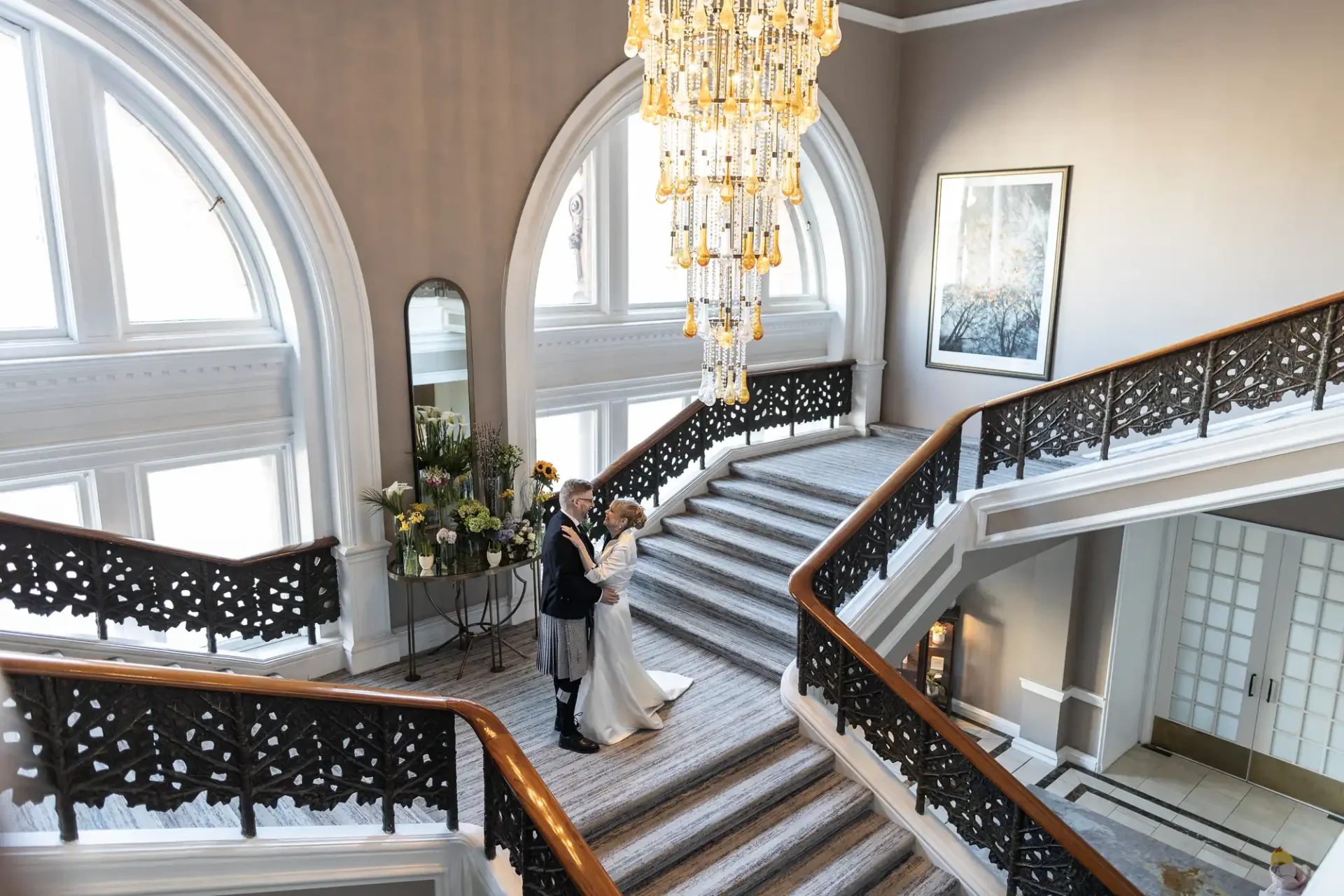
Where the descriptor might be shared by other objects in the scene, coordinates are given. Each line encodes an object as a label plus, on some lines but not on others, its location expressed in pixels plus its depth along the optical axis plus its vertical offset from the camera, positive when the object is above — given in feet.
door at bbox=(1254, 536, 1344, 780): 30.71 -13.20
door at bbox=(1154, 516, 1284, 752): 32.32 -12.71
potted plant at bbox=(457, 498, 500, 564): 21.91 -6.02
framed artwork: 31.01 +0.29
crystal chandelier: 16.02 +2.85
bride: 18.99 -8.38
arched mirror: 22.67 -2.44
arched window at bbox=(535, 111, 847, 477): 28.37 -1.31
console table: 21.89 -8.85
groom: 18.76 -6.72
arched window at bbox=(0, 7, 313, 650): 18.48 -1.20
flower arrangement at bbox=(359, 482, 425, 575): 21.65 -5.74
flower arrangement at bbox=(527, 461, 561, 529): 23.13 -5.71
